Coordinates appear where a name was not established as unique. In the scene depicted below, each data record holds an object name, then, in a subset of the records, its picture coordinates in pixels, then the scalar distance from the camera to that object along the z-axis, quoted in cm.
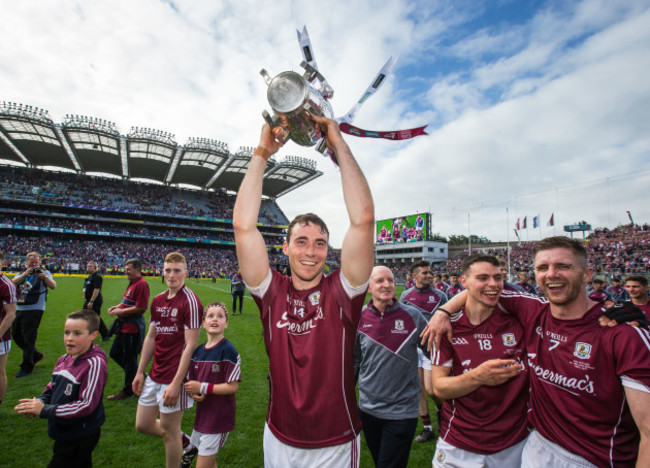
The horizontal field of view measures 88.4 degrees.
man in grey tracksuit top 310
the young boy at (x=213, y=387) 312
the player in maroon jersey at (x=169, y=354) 343
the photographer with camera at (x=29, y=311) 649
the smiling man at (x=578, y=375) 185
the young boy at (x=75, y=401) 263
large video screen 5000
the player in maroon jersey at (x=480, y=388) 245
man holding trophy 179
